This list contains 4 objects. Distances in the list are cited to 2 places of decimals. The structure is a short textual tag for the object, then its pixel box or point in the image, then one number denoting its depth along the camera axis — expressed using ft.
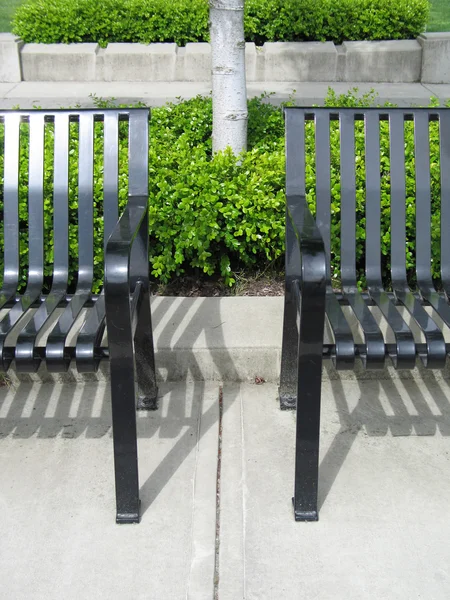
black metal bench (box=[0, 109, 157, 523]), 8.19
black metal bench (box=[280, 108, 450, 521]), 8.63
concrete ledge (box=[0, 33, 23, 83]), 29.68
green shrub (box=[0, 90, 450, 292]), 11.96
